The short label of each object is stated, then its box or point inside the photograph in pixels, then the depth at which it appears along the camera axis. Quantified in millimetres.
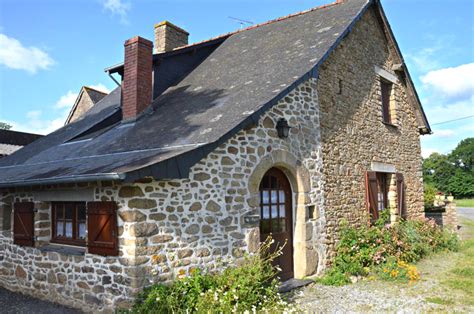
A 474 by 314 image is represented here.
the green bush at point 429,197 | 13988
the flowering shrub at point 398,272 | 6863
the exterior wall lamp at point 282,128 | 6363
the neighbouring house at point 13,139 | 16047
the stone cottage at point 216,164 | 5008
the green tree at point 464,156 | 59156
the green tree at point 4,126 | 47131
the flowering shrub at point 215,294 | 4527
